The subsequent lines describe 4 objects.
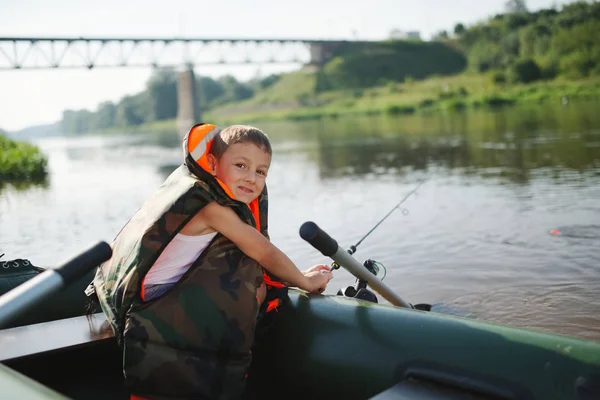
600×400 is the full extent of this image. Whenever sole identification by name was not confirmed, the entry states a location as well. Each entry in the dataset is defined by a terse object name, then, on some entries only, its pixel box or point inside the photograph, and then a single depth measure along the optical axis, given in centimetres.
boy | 245
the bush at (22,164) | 1708
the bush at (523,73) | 5994
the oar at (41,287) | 219
